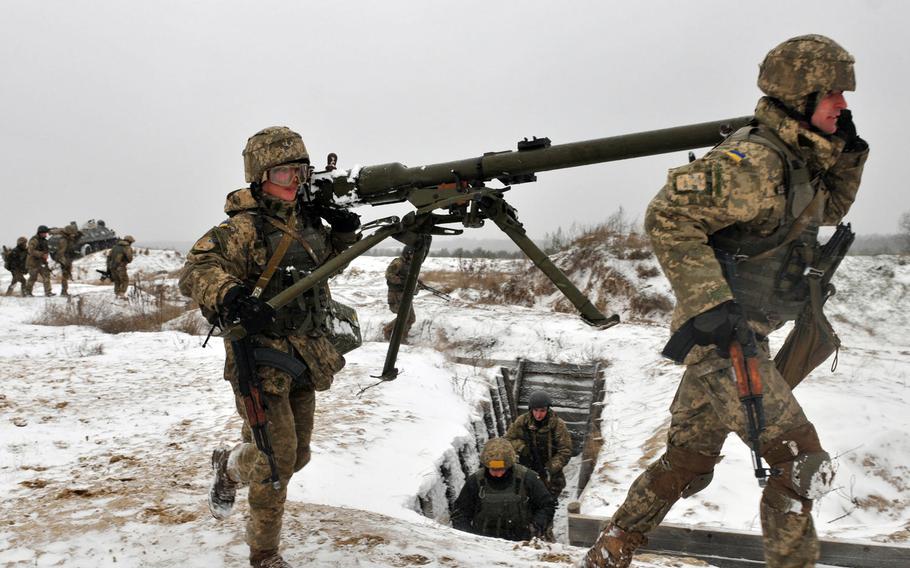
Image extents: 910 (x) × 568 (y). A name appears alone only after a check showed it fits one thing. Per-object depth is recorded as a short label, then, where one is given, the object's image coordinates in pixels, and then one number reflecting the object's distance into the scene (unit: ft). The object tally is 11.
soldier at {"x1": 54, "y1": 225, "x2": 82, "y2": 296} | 53.98
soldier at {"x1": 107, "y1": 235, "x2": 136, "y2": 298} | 52.08
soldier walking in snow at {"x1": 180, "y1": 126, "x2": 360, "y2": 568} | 9.68
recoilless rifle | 9.16
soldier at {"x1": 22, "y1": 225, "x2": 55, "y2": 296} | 52.29
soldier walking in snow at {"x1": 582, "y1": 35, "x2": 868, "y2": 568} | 7.77
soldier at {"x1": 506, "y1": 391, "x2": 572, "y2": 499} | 24.49
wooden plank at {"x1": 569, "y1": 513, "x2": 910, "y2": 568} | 11.56
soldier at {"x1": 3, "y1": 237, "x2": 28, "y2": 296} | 54.85
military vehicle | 89.97
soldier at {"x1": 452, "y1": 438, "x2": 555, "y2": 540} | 19.04
